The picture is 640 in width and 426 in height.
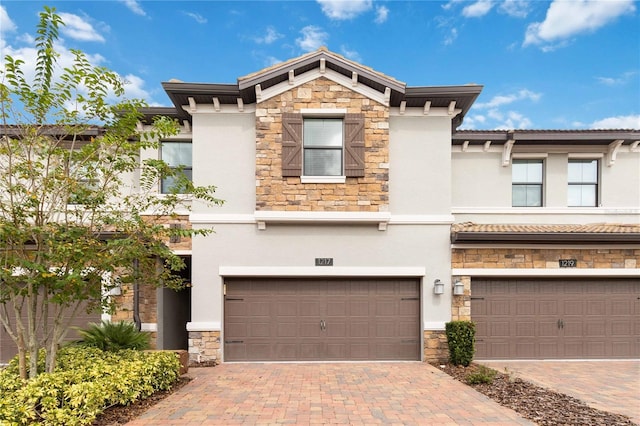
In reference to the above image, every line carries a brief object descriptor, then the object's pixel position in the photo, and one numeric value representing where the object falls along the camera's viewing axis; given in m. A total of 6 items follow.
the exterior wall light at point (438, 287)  9.16
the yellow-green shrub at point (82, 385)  4.92
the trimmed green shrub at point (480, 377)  7.25
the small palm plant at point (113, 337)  7.64
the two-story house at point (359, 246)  9.13
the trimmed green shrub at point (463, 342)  8.71
